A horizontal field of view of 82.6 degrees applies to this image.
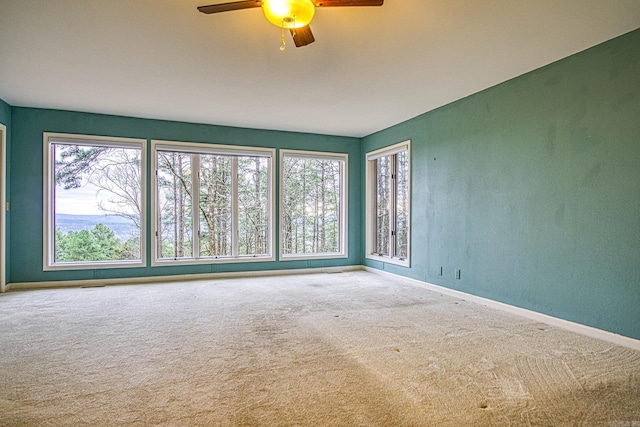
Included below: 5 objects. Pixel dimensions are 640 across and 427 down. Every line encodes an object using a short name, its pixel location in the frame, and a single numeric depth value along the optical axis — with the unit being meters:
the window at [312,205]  6.59
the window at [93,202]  5.30
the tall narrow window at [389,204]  5.93
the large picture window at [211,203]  5.83
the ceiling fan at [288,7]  2.19
